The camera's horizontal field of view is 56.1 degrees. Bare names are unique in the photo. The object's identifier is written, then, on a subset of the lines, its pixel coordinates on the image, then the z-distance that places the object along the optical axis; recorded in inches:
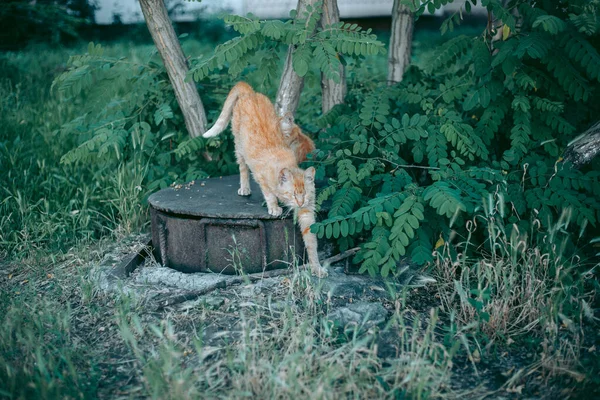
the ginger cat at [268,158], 161.9
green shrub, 153.7
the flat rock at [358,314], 141.3
